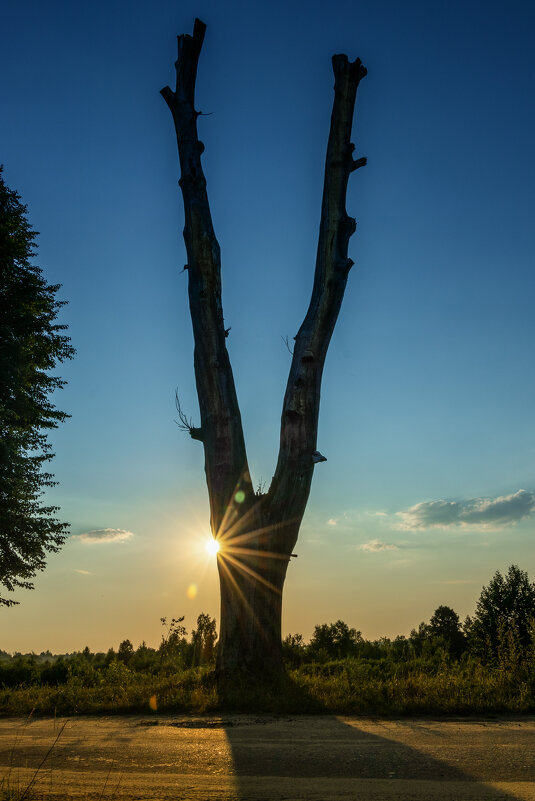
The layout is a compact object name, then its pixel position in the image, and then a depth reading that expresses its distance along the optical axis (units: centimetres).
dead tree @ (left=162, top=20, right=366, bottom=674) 894
